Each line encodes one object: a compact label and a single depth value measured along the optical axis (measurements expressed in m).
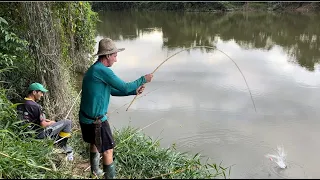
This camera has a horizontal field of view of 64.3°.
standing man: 2.00
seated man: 2.68
